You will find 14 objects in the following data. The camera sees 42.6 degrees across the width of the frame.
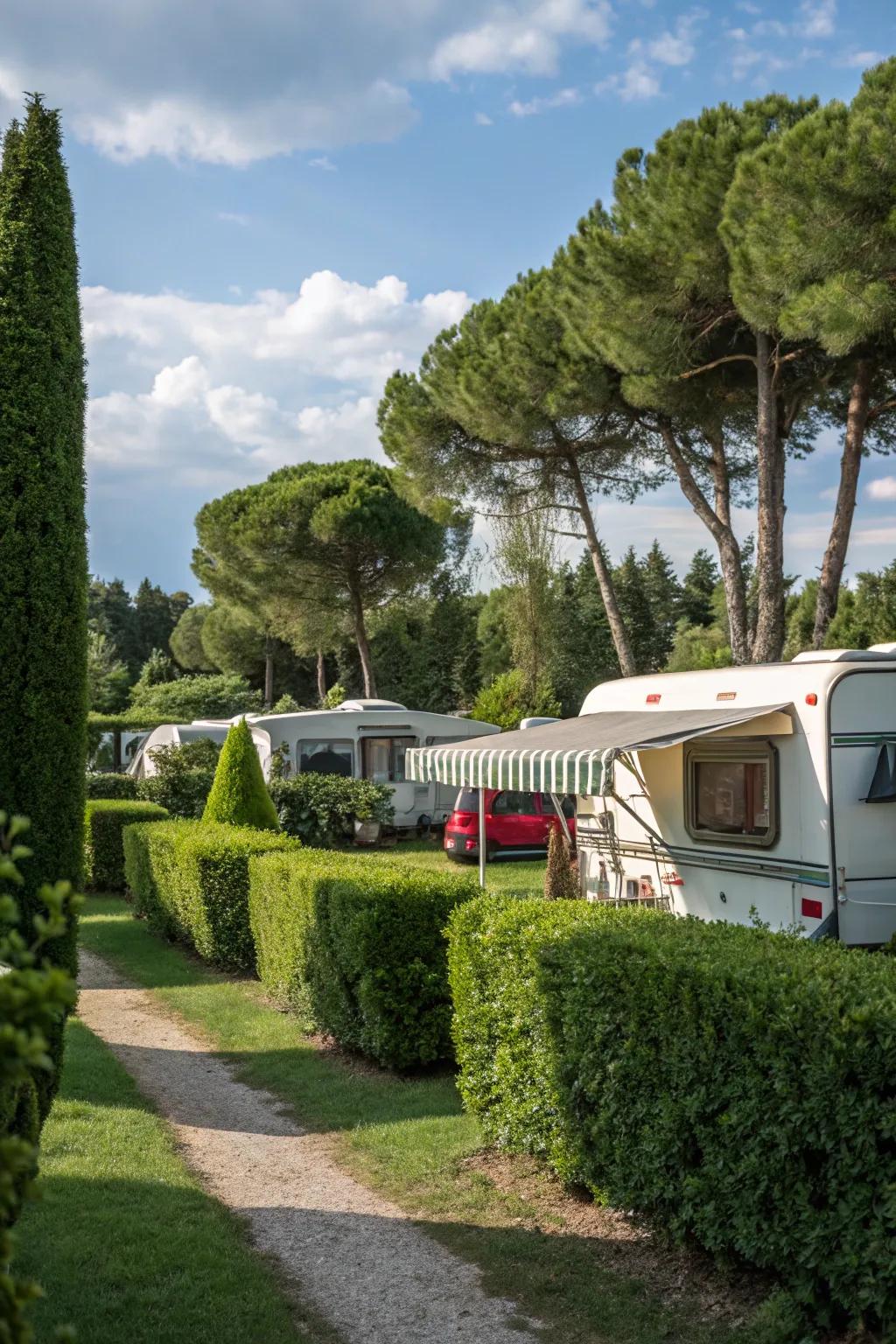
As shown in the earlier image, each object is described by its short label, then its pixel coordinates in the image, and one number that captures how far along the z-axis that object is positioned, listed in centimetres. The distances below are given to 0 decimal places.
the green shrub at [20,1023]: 138
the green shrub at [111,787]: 1802
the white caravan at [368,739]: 1930
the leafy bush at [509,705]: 2447
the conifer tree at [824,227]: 1305
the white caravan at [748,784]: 736
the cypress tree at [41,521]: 533
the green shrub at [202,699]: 3791
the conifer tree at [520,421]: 2000
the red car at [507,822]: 1652
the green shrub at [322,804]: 1766
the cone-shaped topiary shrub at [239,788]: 1259
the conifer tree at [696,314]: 1593
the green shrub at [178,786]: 1731
